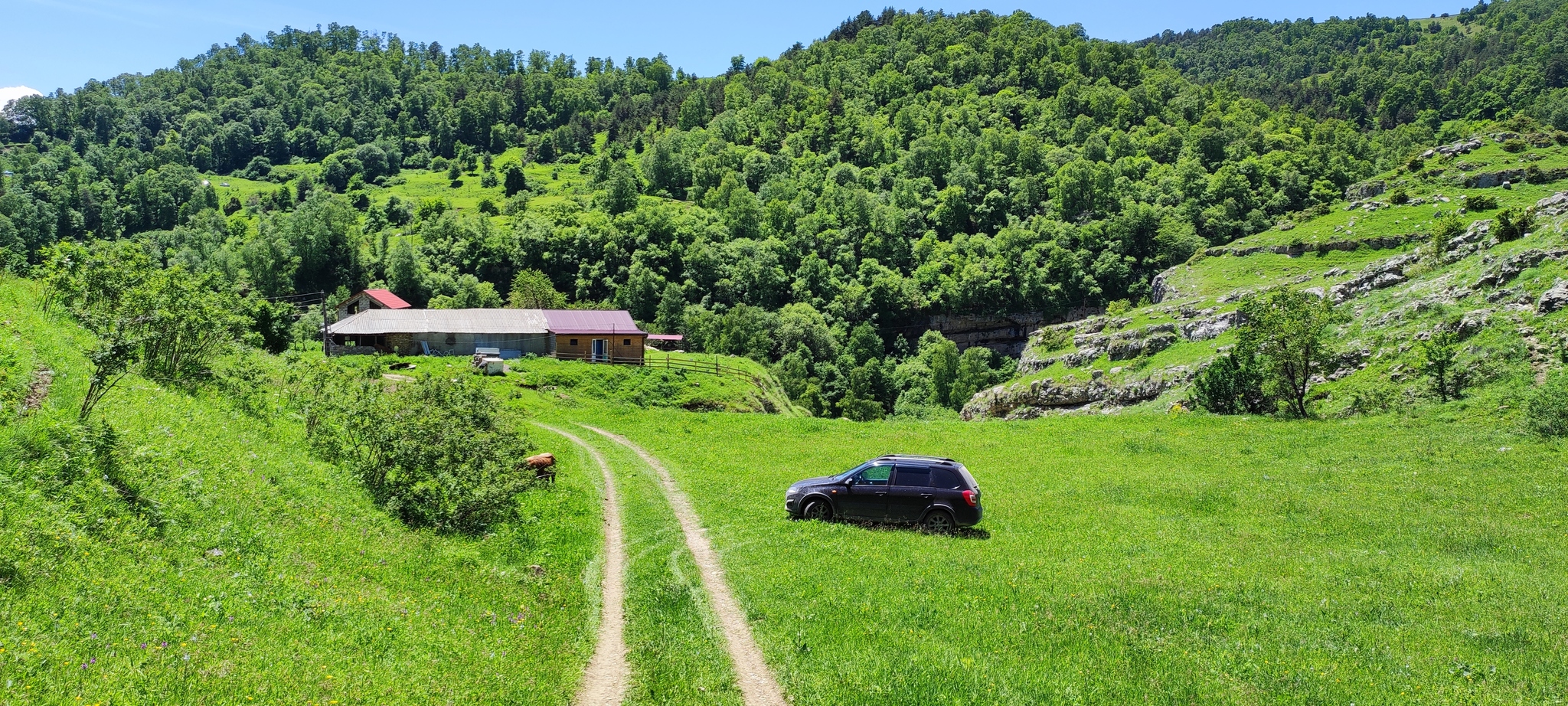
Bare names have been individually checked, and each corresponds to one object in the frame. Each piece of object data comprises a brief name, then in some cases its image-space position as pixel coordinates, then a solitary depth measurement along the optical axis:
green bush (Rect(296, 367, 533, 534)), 19.09
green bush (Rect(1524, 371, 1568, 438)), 27.36
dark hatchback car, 20.89
